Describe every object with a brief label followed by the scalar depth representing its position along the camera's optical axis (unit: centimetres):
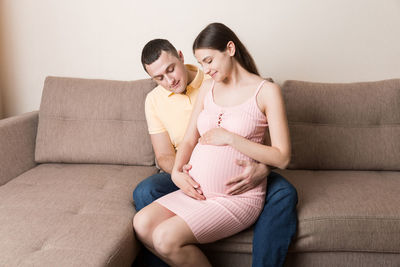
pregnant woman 135
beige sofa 134
